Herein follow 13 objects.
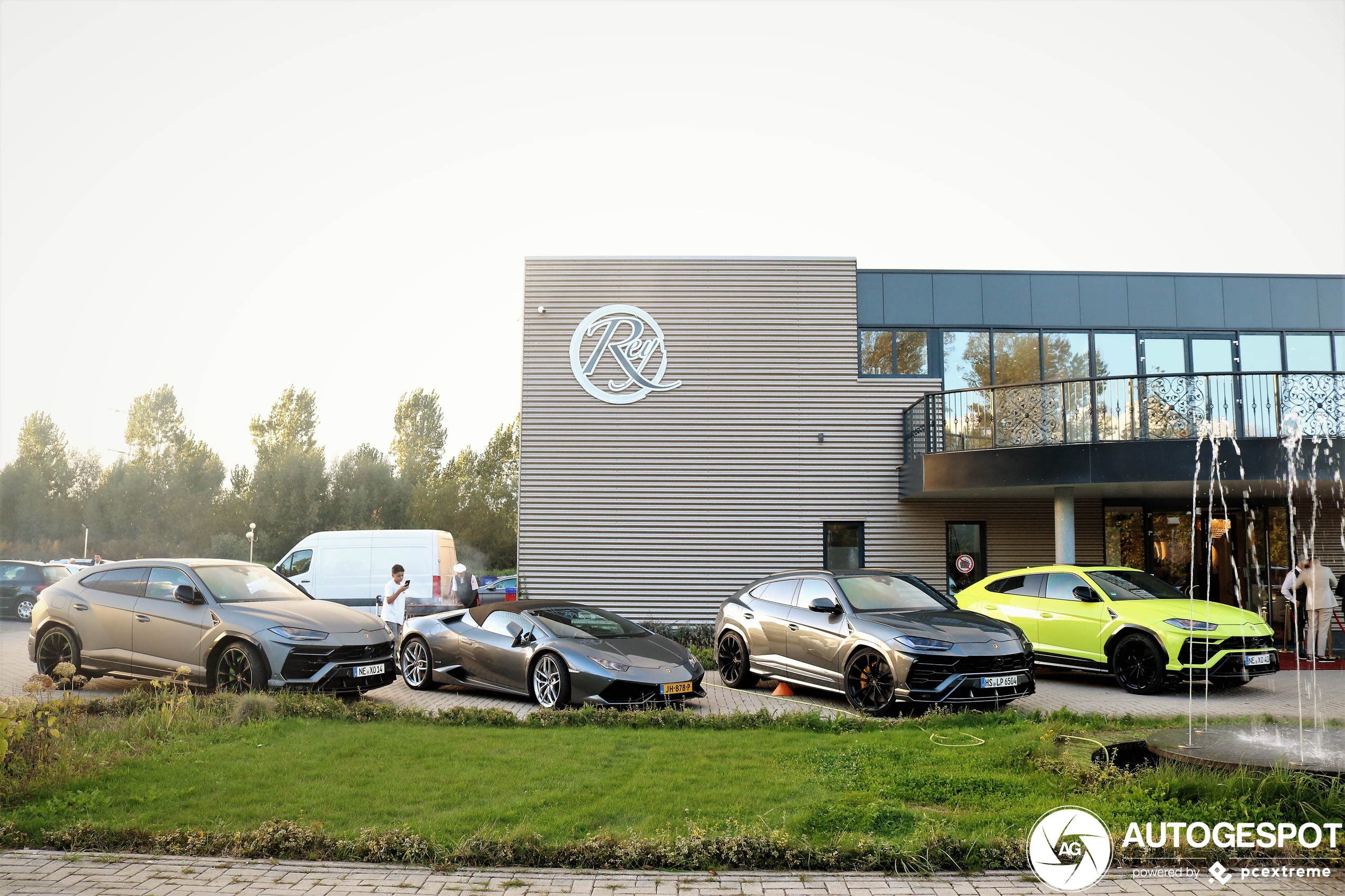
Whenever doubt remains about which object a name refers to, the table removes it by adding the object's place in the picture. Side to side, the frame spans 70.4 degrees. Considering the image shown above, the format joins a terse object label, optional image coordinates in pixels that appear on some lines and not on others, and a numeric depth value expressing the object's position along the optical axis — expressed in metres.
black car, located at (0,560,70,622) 22.50
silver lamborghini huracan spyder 10.26
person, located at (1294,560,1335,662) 15.55
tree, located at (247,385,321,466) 61.25
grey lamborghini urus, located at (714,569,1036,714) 10.09
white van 18.14
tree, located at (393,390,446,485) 61.53
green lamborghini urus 12.17
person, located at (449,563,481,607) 14.87
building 19.20
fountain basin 6.16
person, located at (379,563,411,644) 15.45
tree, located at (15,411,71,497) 54.97
